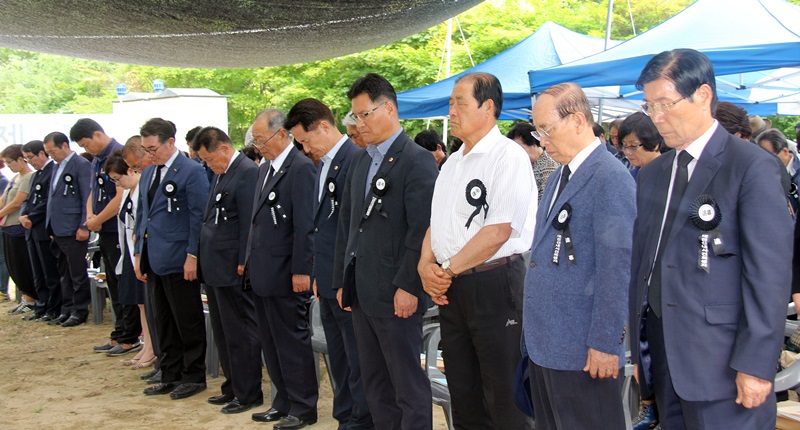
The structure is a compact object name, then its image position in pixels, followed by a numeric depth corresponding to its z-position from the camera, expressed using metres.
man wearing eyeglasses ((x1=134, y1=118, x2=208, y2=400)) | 5.30
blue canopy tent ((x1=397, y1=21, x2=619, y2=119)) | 10.09
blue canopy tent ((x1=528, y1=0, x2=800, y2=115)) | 5.48
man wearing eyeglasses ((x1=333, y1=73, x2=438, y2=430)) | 3.46
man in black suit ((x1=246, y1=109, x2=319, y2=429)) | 4.47
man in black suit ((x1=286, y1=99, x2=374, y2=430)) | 4.14
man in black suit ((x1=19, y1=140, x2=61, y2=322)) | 8.43
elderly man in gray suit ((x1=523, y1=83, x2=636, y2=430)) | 2.42
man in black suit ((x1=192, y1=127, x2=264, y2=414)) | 4.86
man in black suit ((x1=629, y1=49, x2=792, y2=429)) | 2.13
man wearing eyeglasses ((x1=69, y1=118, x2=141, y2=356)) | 6.84
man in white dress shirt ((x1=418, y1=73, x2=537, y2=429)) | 3.06
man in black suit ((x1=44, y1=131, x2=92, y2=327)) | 7.76
